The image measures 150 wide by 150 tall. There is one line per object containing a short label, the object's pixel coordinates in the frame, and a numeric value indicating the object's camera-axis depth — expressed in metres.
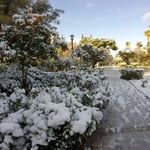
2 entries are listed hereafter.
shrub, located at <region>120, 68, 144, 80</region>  7.52
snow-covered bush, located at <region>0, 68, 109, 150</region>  1.91
